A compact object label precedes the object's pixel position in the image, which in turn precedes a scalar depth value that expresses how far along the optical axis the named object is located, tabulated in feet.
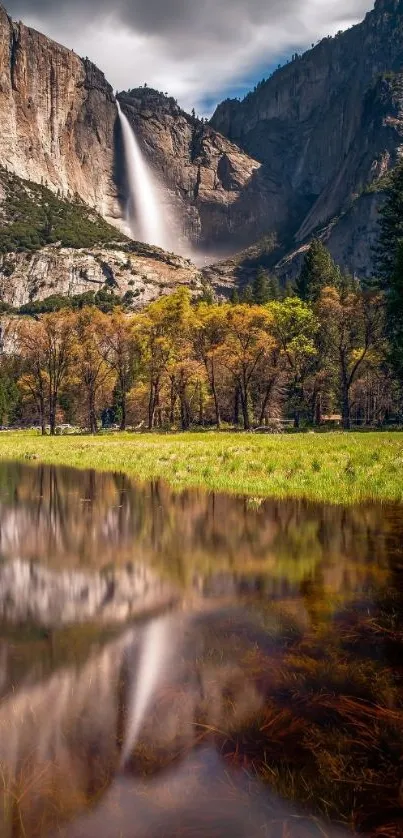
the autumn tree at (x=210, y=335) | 207.62
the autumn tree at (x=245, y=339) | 196.95
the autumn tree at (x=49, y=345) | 234.17
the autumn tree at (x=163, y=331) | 213.66
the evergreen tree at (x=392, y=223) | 190.29
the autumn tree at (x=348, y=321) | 196.05
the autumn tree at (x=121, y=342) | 223.22
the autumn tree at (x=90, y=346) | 226.58
